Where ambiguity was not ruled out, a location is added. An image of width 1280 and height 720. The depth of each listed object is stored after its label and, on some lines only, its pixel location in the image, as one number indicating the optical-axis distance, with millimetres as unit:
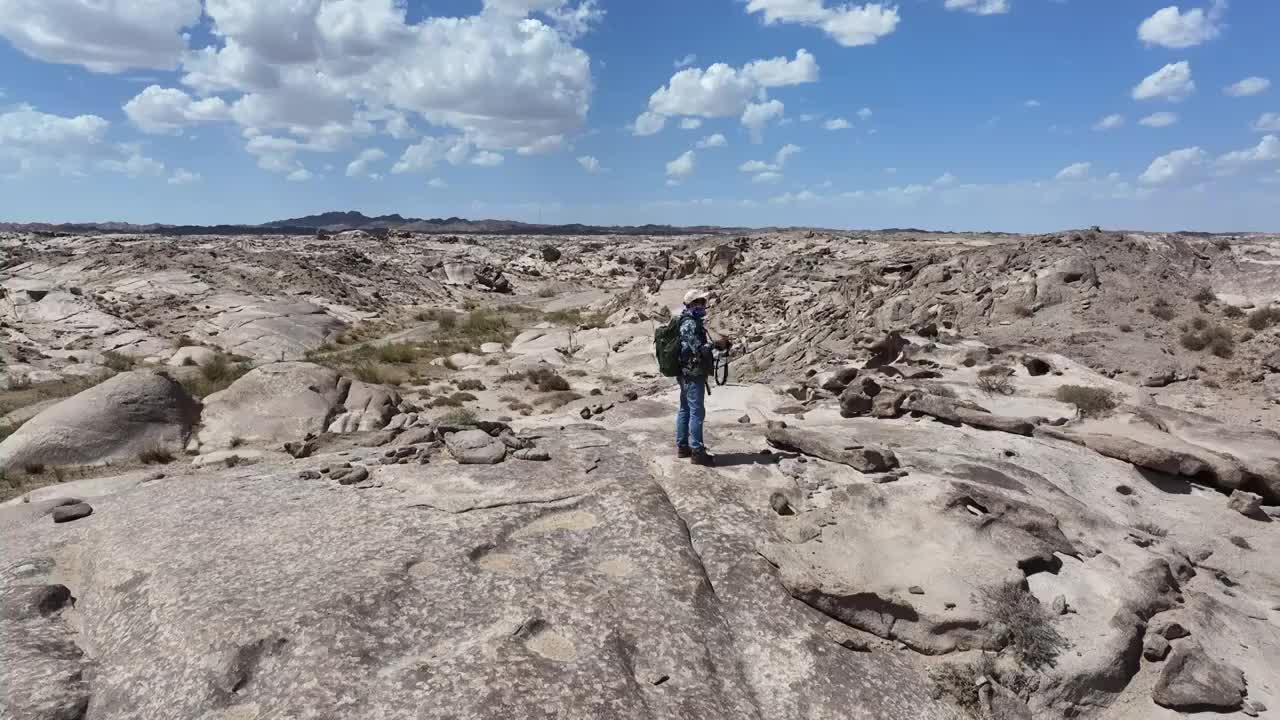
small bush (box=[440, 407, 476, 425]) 8984
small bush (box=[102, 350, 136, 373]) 21141
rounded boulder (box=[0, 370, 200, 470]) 10586
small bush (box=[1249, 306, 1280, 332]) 15344
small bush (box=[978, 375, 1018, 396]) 12000
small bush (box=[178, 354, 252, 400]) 14727
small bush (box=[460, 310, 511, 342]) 27484
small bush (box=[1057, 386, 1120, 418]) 10758
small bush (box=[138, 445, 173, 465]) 10938
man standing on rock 7629
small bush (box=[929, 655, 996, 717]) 5113
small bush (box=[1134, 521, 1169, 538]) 7766
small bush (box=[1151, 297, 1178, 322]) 16016
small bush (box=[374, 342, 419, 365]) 21125
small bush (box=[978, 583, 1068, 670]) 5447
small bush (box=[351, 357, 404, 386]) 16641
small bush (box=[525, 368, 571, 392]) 17062
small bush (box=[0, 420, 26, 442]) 11678
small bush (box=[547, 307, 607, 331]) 28097
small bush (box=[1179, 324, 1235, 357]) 14414
